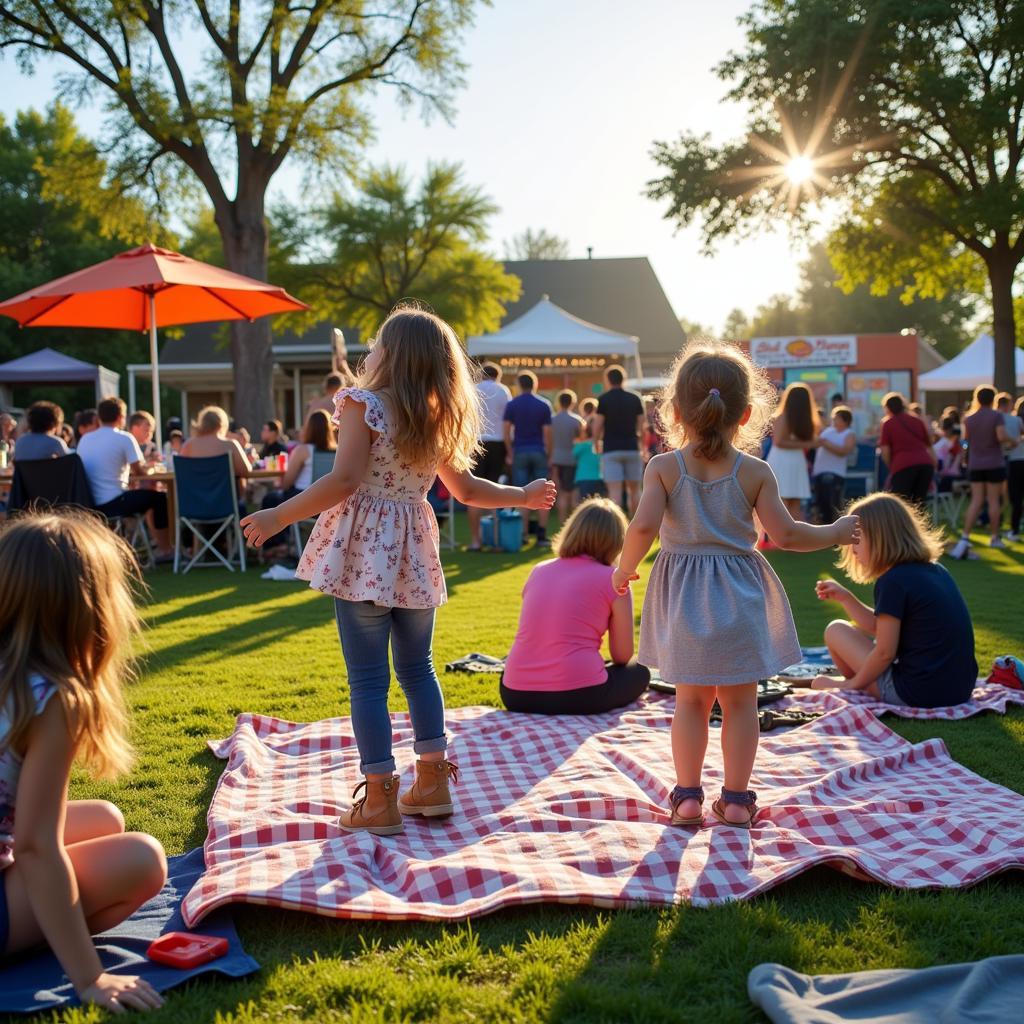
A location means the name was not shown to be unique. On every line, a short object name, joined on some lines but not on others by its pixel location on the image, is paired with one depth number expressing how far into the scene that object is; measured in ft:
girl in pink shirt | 16.22
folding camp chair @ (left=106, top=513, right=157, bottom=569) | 36.88
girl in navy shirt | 15.99
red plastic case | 8.38
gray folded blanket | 7.36
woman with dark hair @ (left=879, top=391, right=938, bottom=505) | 38.70
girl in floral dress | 11.16
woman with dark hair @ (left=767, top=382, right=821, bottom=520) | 37.68
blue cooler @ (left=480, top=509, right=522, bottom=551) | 40.78
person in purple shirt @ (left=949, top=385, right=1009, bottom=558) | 40.91
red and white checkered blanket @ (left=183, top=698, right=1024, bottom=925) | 9.72
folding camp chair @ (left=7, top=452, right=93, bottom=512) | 31.68
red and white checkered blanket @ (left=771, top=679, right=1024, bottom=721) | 16.37
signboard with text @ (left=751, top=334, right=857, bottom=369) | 80.89
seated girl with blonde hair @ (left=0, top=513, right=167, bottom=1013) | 7.42
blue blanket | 7.86
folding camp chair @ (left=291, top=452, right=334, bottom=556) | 35.09
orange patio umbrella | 35.83
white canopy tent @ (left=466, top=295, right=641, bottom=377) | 72.90
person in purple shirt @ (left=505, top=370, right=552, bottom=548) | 41.37
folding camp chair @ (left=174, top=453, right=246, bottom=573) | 34.09
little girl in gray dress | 11.43
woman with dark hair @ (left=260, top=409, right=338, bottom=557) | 34.99
